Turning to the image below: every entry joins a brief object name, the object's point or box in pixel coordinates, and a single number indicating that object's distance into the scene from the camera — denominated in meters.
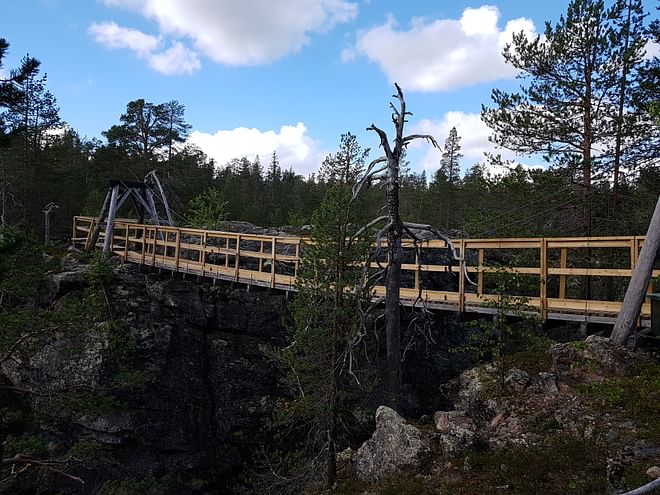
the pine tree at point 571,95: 11.65
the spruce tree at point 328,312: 8.23
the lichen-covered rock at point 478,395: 7.21
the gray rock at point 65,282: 14.69
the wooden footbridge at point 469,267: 7.36
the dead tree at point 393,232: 7.70
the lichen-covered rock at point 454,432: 6.36
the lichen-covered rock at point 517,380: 7.33
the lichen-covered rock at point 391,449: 6.57
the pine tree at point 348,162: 26.55
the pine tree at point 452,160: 41.91
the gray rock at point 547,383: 6.97
